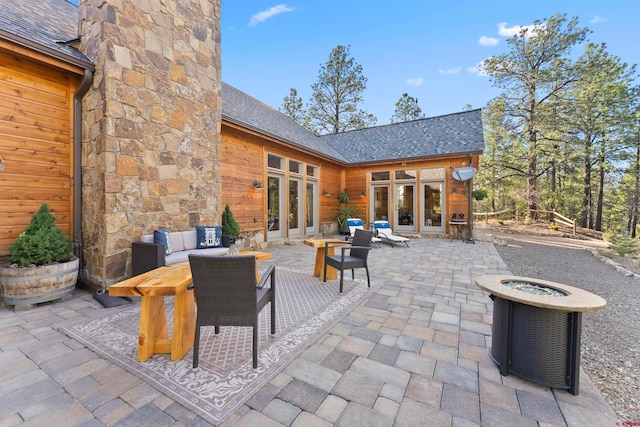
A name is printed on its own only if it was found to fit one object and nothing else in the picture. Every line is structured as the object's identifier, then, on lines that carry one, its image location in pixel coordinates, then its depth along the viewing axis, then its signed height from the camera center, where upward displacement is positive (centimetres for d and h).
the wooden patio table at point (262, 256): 343 -66
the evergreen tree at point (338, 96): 1697 +733
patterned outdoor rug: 170 -121
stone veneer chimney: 360 +121
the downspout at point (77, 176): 380 +39
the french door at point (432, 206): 970 +6
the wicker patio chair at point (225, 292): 191 -64
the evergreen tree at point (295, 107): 1880 +703
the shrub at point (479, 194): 1002 +54
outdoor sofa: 347 -66
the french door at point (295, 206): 861 +0
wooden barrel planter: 294 -92
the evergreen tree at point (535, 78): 1219 +634
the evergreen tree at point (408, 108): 2102 +789
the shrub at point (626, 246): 691 -95
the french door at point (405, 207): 1020 +1
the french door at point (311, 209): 944 -10
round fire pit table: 172 -83
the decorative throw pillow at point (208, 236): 469 -56
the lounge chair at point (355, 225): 847 -60
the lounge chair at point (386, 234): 794 -84
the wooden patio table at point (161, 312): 196 -88
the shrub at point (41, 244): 304 -48
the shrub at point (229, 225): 569 -42
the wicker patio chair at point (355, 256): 380 -75
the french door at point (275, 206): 780 -1
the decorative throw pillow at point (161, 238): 392 -49
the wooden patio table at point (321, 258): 432 -86
